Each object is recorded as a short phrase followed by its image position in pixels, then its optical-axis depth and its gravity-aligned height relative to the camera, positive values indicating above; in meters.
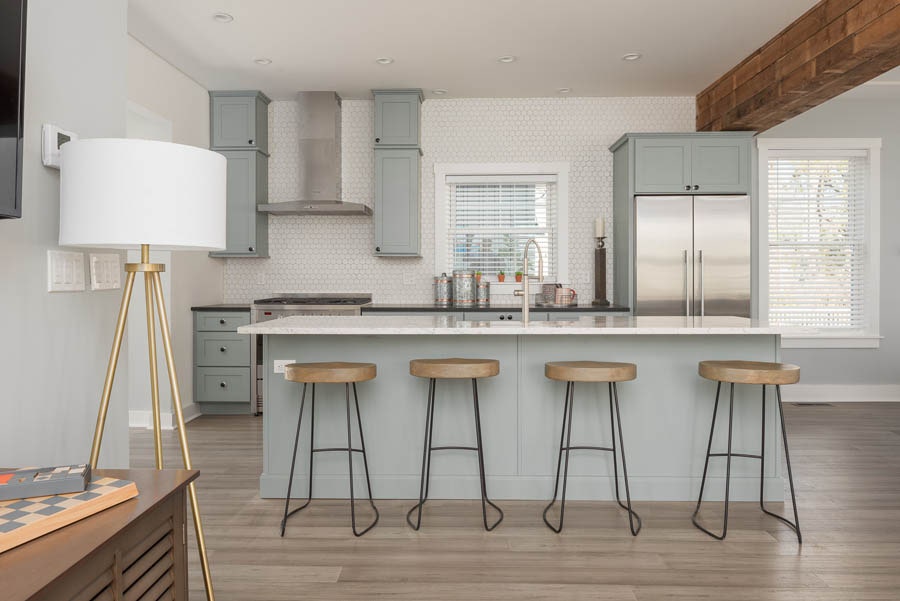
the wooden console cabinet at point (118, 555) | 1.00 -0.46
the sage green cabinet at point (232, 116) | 5.74 +1.74
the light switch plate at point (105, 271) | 1.99 +0.10
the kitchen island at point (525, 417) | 3.37 -0.63
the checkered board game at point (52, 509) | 1.08 -0.39
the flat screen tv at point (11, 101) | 1.42 +0.47
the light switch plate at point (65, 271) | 1.78 +0.09
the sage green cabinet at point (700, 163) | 5.32 +1.20
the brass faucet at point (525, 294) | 3.27 +0.04
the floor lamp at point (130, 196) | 1.62 +0.29
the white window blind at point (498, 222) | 6.11 +0.80
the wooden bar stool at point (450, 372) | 2.93 -0.34
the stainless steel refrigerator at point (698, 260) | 5.31 +0.36
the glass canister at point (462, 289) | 5.58 +0.12
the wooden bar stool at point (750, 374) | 2.83 -0.34
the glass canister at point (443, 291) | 5.78 +0.11
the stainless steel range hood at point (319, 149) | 5.80 +1.45
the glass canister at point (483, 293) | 5.80 +0.09
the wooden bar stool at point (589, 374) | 2.92 -0.34
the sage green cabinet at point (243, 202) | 5.70 +0.93
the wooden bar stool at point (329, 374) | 2.91 -0.34
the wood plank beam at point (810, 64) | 3.47 +1.57
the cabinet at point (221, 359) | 5.44 -0.50
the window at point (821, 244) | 6.14 +0.58
